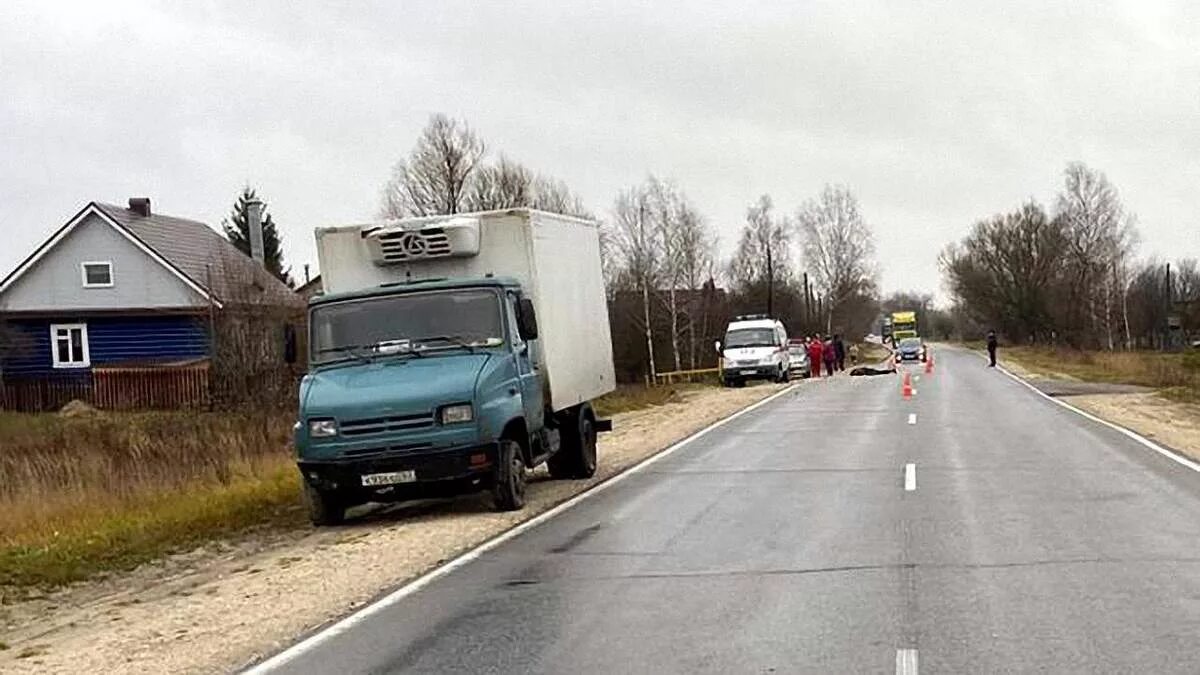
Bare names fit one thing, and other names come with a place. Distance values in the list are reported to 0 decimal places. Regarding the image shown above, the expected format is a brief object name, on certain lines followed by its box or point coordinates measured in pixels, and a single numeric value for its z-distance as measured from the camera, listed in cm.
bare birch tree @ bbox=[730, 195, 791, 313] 8719
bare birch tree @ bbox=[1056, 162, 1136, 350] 9031
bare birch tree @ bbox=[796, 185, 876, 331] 10075
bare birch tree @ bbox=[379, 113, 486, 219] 5662
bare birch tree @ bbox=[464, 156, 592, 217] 5991
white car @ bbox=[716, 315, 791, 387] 4697
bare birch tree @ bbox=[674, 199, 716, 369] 6862
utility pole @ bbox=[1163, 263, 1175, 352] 8929
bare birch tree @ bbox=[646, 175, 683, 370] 6512
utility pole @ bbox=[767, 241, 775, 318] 8121
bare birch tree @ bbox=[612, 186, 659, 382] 6494
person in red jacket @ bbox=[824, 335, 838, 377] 5979
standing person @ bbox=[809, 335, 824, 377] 5544
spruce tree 8519
